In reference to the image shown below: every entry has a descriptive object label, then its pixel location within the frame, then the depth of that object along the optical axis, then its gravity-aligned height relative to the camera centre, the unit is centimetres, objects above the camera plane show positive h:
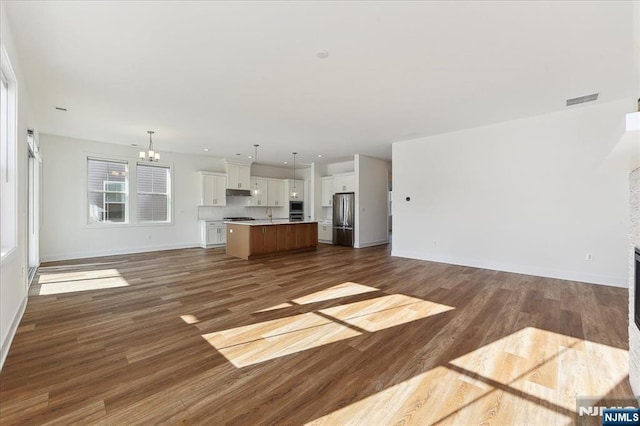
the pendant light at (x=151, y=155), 542 +107
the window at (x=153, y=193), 778 +48
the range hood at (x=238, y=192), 920 +57
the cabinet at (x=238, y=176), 915 +113
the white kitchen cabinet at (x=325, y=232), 994 -80
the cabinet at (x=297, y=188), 1049 +85
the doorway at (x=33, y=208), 540 +2
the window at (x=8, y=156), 277 +53
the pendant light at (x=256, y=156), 752 +170
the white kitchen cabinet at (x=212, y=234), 855 -75
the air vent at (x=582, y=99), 415 +169
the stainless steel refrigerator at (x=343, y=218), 880 -25
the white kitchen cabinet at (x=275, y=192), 1017 +65
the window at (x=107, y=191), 707 +49
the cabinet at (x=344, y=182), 918 +92
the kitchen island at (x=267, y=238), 695 -74
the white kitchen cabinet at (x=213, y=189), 862 +65
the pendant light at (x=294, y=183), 1042 +99
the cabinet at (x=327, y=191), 1003 +69
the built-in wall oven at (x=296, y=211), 1066 -5
